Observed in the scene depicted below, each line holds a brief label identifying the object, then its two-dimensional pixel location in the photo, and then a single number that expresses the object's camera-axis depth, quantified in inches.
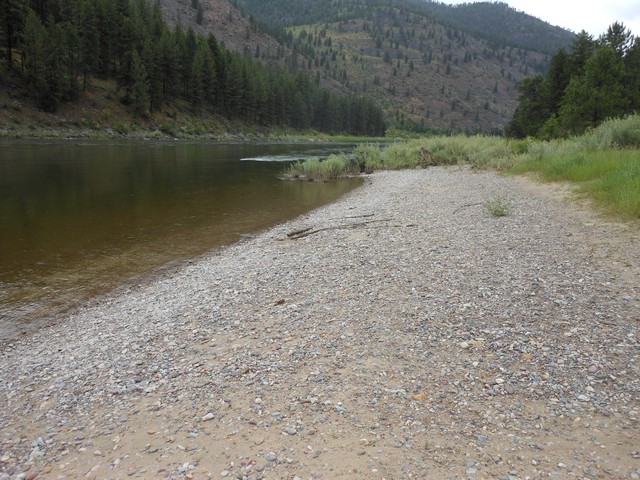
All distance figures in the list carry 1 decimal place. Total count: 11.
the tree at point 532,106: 1996.8
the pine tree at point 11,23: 2169.8
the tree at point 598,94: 1175.6
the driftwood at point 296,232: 466.9
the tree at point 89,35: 2471.7
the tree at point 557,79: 1824.6
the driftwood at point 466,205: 541.3
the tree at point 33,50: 2081.7
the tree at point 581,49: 1784.0
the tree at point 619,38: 1628.9
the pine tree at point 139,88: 2532.0
